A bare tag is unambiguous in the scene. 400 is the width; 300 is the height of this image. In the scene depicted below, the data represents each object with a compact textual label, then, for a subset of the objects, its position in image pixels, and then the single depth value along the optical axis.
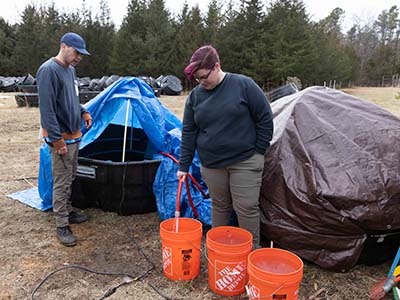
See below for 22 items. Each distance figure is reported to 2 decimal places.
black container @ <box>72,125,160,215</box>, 3.13
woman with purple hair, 2.12
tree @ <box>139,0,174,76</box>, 23.22
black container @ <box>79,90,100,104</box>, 12.47
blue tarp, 3.04
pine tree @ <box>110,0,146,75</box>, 23.42
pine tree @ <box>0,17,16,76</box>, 25.47
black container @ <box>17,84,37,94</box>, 13.61
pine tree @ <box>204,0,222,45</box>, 23.66
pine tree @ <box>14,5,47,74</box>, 24.83
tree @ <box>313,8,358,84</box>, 24.73
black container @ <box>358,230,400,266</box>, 2.30
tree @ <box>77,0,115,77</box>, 24.64
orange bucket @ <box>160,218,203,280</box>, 2.16
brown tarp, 2.20
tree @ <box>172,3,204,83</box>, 23.28
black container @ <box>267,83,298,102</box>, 5.29
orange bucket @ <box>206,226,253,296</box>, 2.02
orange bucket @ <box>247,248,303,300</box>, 1.71
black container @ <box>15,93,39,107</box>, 11.68
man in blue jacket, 2.53
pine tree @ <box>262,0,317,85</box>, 19.92
